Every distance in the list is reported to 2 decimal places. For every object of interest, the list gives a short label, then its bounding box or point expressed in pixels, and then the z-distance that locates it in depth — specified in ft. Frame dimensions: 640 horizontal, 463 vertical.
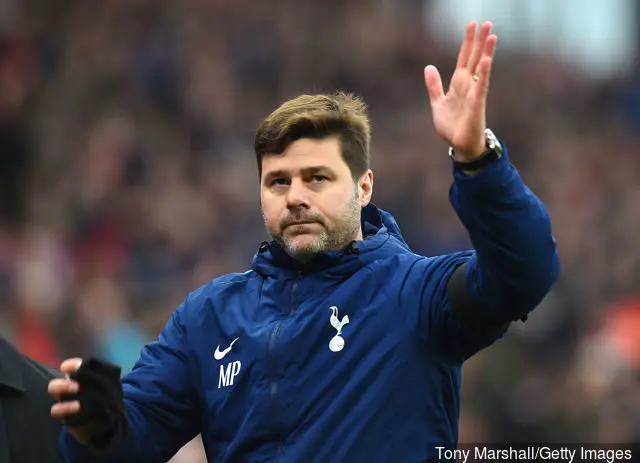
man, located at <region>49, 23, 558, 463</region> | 21.21
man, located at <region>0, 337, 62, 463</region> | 25.29
